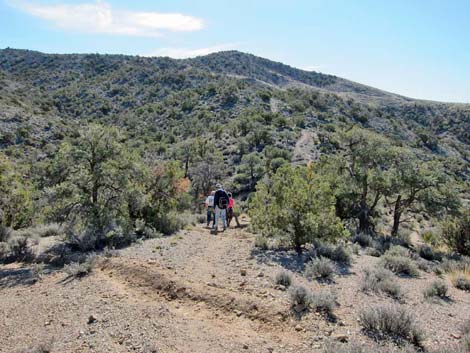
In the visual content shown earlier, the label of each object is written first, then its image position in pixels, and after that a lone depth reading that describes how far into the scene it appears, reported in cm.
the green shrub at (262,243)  1305
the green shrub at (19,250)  1264
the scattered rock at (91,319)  752
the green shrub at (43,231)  1517
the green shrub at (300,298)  771
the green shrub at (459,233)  1883
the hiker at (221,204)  1697
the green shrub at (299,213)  1291
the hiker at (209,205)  1780
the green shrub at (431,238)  2055
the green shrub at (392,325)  662
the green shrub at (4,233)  1437
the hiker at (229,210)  1798
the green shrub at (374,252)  1423
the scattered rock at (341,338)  657
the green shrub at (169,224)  1595
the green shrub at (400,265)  1160
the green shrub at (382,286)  914
